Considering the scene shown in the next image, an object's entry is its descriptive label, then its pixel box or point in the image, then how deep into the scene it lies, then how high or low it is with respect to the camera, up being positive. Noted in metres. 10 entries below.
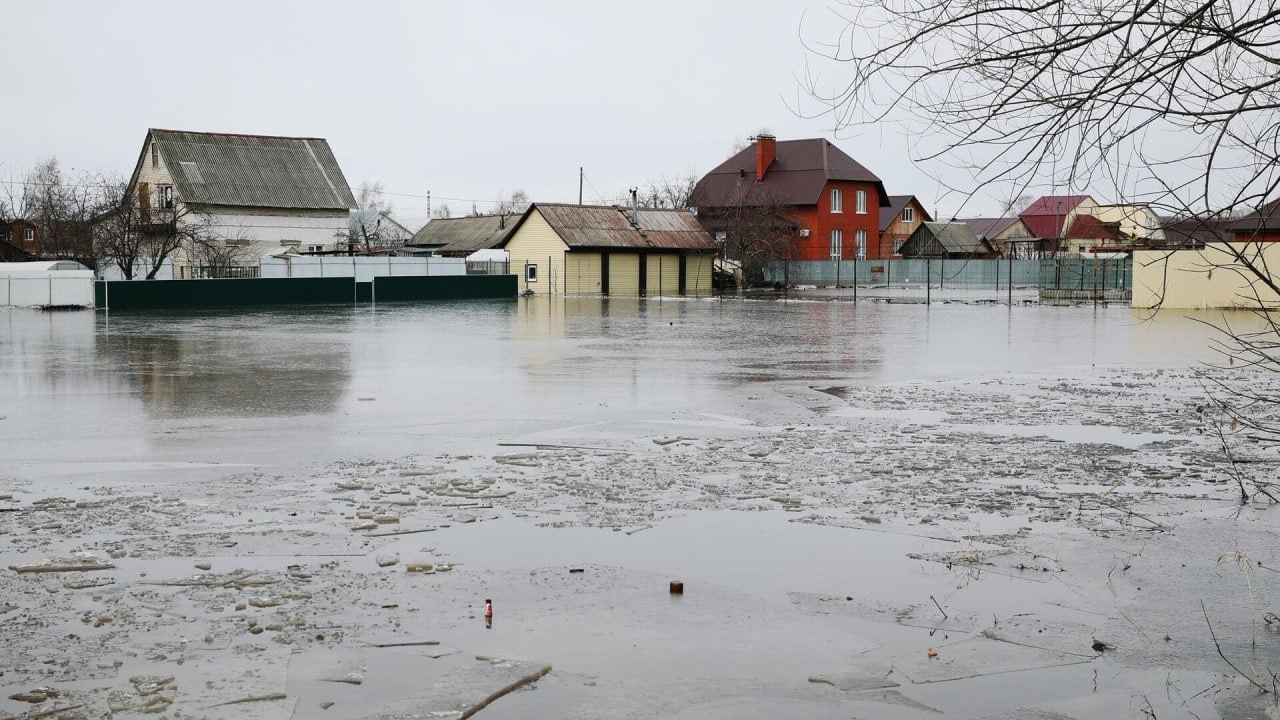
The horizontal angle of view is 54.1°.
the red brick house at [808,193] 82.62 +5.36
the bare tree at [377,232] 89.03 +3.31
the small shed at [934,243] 91.31 +2.28
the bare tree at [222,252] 64.25 +1.14
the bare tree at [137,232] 58.28 +1.86
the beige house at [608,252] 69.44 +1.19
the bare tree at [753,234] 76.25 +2.39
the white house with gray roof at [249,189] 71.69 +4.87
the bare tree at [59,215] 65.12 +3.37
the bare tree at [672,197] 105.06 +6.44
